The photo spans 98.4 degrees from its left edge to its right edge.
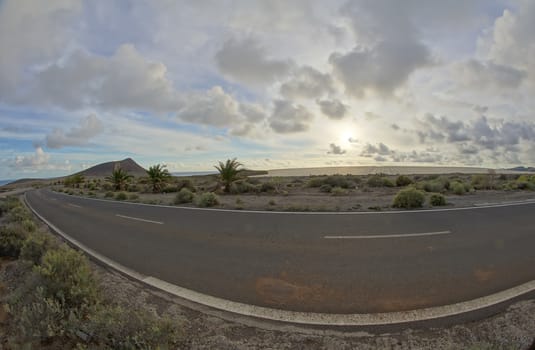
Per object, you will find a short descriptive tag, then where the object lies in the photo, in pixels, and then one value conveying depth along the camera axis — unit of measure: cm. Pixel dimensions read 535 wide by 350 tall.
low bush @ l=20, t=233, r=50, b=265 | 482
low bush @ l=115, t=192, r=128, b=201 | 1894
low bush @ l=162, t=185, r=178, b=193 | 2465
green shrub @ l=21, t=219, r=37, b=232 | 737
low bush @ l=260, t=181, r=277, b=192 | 1978
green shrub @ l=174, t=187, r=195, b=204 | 1432
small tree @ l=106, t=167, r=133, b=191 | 3241
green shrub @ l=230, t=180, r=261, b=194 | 1967
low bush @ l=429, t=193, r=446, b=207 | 1080
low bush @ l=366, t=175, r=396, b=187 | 2232
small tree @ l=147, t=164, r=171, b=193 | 2585
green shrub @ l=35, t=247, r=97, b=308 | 308
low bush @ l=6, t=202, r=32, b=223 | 980
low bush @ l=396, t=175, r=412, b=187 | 2241
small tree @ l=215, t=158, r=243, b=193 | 1967
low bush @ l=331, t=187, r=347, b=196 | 1667
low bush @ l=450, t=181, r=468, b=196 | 1531
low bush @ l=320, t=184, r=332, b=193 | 1897
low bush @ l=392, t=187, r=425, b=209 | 1044
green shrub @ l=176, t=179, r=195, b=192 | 2525
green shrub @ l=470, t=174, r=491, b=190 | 1900
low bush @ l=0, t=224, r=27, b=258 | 595
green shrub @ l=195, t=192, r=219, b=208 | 1264
